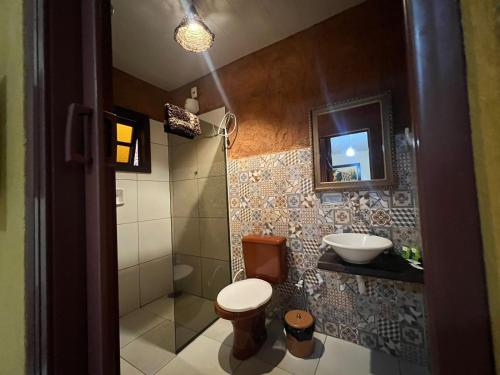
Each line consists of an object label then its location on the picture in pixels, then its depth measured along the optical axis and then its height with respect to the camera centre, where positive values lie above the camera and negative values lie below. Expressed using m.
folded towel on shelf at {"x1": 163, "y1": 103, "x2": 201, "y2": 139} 1.65 +0.65
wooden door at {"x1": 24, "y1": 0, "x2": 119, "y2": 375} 0.39 +0.01
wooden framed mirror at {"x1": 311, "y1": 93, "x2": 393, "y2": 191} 1.39 +0.34
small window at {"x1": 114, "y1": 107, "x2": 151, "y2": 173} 2.07 +0.63
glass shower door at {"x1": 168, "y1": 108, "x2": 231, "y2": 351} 2.03 -0.29
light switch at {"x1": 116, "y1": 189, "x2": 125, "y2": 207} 1.95 +0.03
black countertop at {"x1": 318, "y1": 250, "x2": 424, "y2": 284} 1.07 -0.47
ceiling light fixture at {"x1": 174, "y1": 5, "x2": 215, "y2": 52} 1.35 +1.17
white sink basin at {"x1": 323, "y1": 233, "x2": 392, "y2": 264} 1.15 -0.37
